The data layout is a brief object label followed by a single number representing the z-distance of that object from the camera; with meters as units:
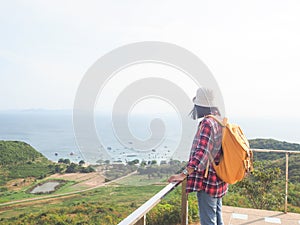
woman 1.55
